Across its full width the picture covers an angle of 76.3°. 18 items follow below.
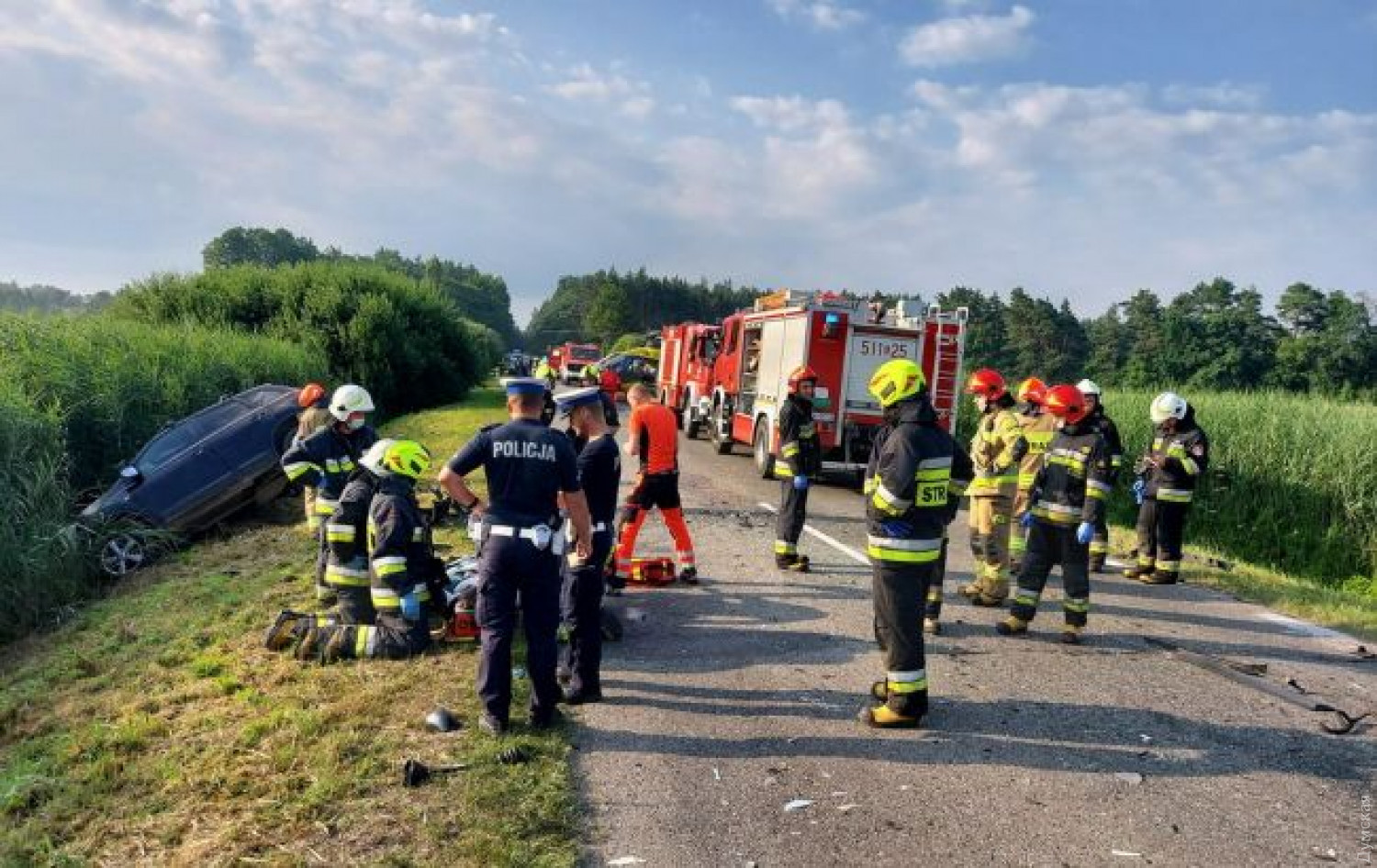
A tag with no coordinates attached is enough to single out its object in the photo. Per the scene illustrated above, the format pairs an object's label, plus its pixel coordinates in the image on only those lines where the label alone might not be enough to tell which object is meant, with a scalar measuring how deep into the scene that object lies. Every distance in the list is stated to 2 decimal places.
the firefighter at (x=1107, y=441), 7.05
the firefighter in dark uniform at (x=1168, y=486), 8.37
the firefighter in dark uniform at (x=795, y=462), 7.69
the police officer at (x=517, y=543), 4.36
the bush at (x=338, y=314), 23.83
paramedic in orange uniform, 7.04
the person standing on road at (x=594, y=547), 4.91
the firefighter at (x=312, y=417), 7.50
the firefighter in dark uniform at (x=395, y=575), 5.44
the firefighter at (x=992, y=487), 6.97
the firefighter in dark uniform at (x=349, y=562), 5.82
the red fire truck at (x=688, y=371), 17.88
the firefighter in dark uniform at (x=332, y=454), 7.05
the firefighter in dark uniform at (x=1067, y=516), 6.20
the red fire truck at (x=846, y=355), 12.74
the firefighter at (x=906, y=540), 4.61
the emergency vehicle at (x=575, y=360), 36.34
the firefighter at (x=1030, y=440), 7.18
